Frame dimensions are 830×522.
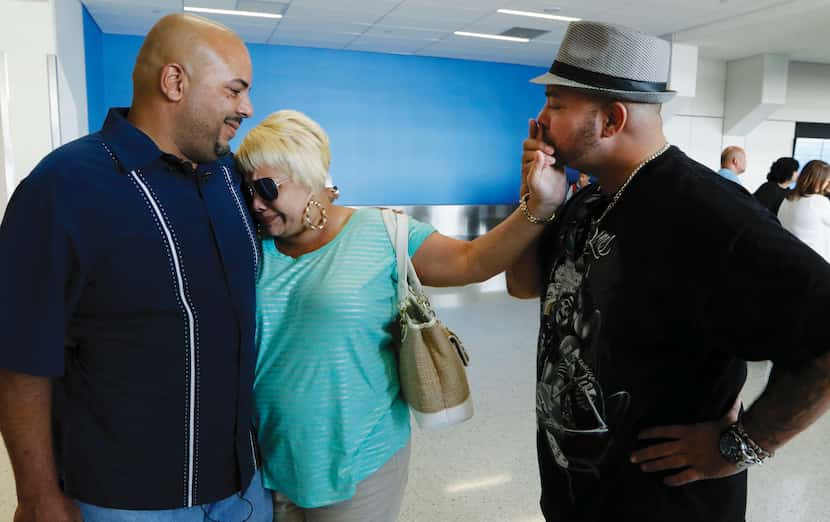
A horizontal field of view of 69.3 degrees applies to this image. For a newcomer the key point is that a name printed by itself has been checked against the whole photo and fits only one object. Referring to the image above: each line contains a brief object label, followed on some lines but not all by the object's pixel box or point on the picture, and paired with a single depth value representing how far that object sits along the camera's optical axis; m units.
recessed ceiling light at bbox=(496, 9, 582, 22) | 7.16
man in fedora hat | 0.99
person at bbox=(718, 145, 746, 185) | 5.55
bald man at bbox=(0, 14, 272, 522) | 1.06
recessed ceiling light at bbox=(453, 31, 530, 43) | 8.39
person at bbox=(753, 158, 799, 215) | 5.15
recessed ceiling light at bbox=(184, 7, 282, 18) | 7.23
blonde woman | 1.40
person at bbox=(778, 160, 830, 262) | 4.47
